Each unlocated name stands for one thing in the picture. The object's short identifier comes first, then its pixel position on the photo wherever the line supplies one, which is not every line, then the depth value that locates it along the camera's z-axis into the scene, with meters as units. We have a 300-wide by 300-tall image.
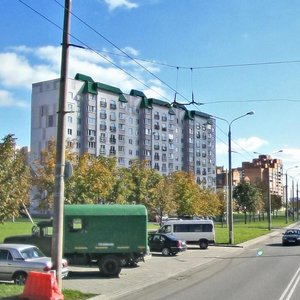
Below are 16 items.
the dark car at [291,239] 41.88
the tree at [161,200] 61.59
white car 16.72
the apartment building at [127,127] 108.06
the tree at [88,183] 39.09
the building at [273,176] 174.77
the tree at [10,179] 23.39
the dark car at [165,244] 30.91
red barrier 11.95
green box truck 21.22
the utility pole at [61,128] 13.33
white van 37.84
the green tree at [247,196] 93.66
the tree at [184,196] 69.31
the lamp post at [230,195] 38.09
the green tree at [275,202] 125.74
